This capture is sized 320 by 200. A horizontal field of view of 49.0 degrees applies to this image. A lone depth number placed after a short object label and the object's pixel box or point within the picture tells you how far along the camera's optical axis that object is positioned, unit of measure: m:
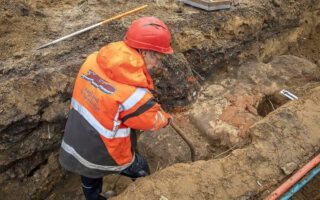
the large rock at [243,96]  4.21
